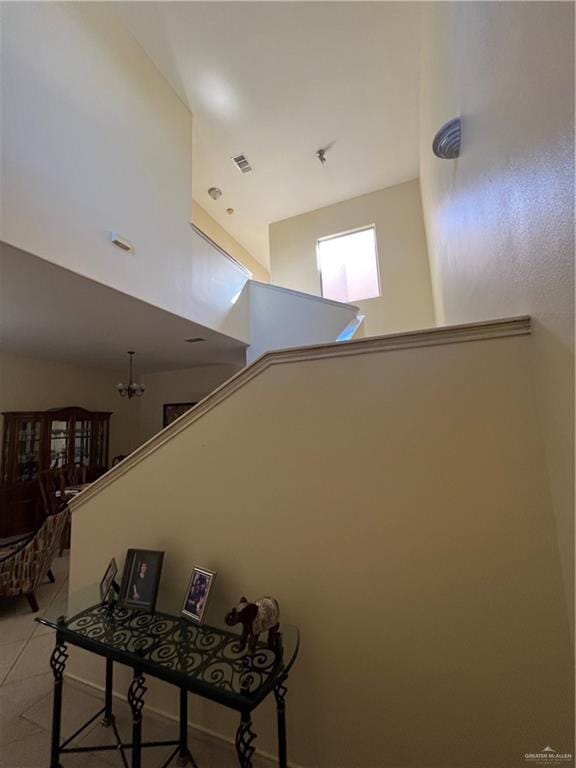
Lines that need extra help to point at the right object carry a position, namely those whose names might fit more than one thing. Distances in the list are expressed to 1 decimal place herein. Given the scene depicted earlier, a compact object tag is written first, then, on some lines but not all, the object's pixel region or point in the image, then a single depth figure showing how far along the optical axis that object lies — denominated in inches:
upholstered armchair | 108.0
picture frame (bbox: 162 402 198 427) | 250.1
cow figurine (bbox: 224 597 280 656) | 47.6
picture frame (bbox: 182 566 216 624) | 59.0
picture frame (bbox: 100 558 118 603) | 68.0
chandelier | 198.2
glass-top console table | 46.1
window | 222.1
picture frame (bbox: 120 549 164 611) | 64.3
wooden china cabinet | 181.5
